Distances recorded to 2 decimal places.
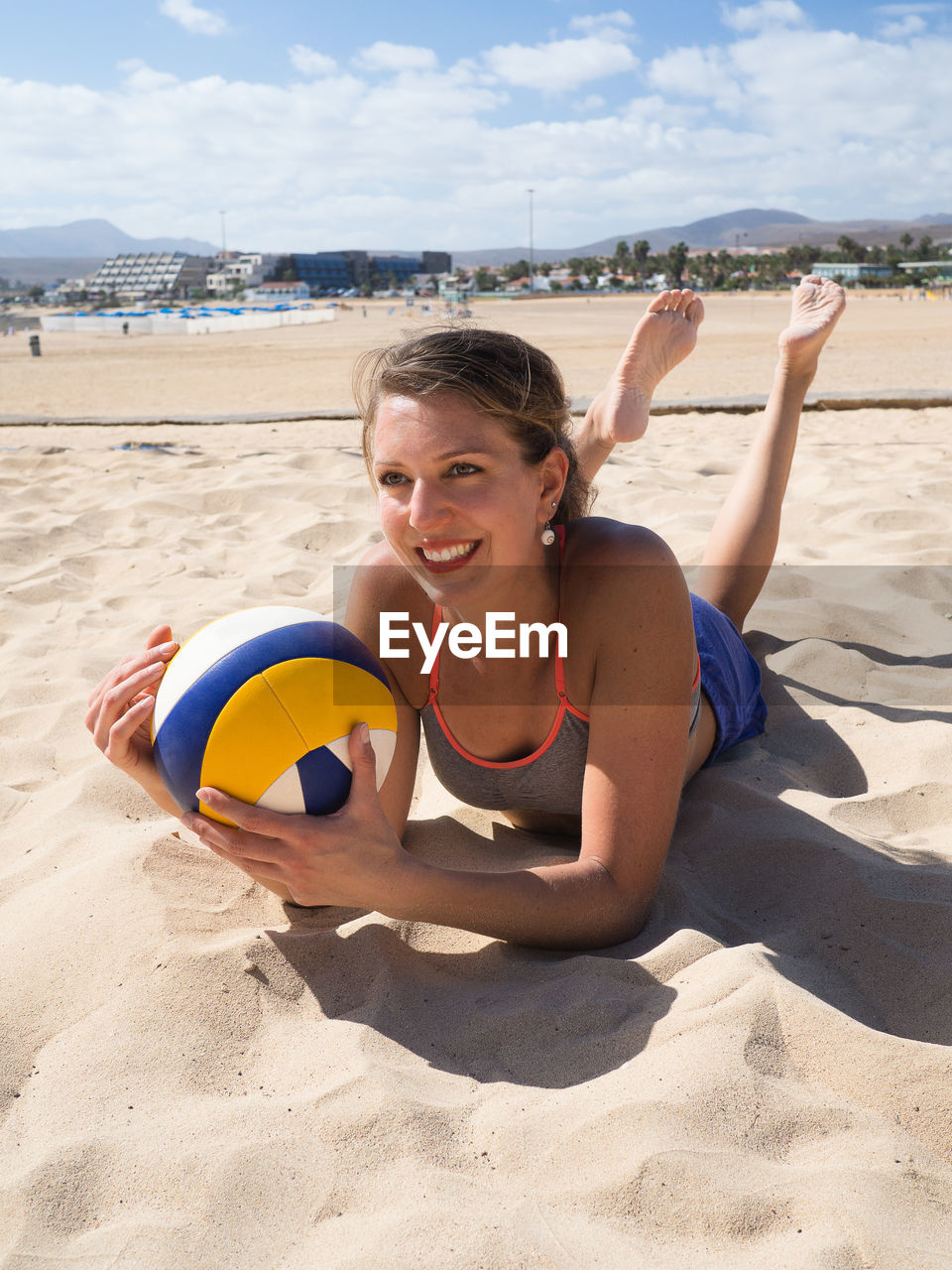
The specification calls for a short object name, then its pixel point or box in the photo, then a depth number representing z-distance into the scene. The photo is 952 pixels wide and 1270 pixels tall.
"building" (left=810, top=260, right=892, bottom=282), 86.43
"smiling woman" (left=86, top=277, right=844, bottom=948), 2.13
